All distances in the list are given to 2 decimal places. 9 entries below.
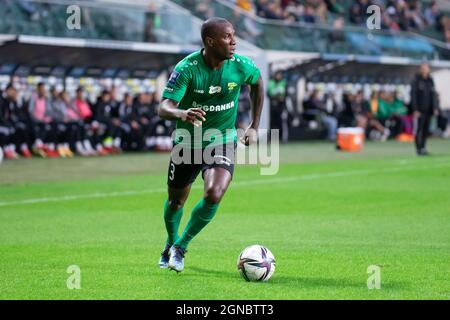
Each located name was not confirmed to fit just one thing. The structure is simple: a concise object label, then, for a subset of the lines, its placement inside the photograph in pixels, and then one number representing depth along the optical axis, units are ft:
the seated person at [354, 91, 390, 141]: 124.47
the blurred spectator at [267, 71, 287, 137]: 114.32
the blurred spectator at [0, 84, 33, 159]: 84.58
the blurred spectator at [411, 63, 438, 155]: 91.37
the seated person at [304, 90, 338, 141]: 123.54
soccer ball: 30.40
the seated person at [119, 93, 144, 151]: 96.84
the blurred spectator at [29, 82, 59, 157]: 88.02
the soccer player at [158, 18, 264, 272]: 31.83
